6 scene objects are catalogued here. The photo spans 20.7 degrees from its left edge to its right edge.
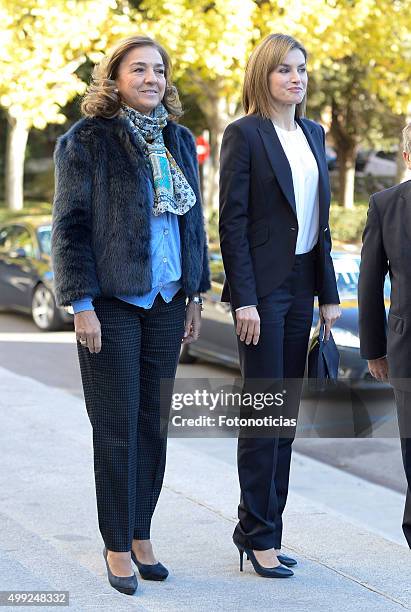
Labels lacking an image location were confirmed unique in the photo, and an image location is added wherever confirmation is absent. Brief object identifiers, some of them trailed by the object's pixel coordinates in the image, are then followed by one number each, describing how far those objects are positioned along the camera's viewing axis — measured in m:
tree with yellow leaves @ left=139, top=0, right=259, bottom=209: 17.70
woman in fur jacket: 3.94
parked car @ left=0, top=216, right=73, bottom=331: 13.68
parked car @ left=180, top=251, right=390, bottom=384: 9.16
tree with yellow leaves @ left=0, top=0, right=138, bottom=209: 18.00
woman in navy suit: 4.16
